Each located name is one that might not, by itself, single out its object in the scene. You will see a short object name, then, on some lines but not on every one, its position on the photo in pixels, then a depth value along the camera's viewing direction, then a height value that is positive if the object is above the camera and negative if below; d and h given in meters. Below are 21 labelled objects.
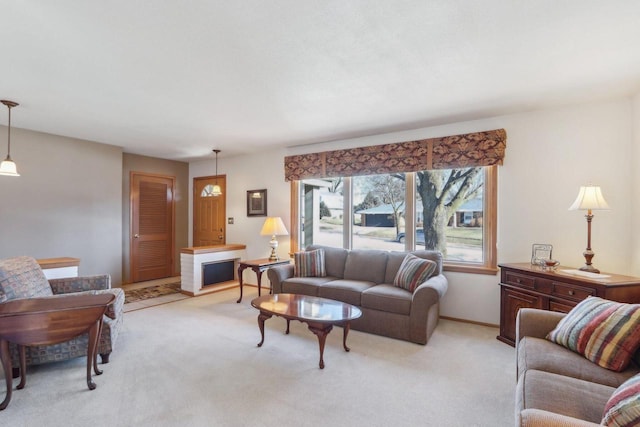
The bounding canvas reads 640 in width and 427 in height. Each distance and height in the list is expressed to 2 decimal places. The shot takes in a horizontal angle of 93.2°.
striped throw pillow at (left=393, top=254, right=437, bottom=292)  3.44 -0.71
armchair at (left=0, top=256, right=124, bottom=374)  2.42 -0.79
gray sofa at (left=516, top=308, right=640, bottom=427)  1.29 -0.88
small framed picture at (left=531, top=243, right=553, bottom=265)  3.18 -0.46
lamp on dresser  2.77 +0.06
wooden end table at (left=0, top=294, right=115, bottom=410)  2.09 -0.80
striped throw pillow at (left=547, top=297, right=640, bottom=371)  1.66 -0.72
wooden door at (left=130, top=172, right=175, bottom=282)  5.79 -0.29
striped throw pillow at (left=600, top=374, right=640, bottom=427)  1.07 -0.73
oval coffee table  2.58 -0.93
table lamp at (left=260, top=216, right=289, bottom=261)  4.92 -0.29
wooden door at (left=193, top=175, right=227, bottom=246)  6.23 +0.00
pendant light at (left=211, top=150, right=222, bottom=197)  5.62 +0.43
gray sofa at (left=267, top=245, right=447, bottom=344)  3.10 -0.92
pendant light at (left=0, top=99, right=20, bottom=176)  3.16 +0.50
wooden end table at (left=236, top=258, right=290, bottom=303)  4.52 -0.82
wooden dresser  2.45 -0.71
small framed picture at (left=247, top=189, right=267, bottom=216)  5.55 +0.18
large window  3.78 -0.03
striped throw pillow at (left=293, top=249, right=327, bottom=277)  4.26 -0.75
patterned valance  3.57 +0.75
